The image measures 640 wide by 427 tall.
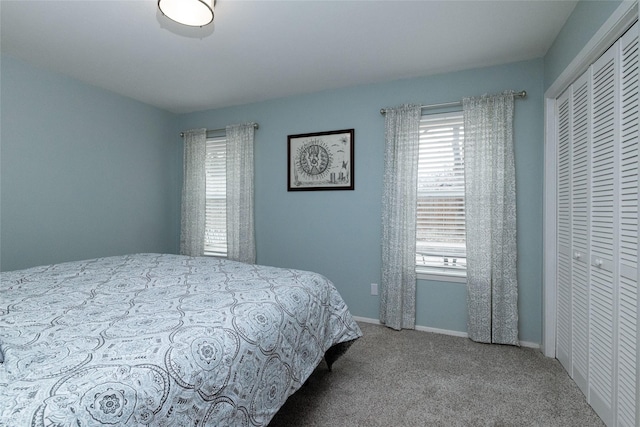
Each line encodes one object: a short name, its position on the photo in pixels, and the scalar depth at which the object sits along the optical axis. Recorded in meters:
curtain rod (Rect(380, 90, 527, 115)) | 2.94
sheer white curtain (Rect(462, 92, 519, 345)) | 2.74
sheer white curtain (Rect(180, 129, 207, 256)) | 4.08
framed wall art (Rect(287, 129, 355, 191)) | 3.39
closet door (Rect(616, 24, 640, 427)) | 1.45
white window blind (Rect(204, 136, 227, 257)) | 4.04
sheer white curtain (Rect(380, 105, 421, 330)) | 3.06
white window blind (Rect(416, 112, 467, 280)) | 2.97
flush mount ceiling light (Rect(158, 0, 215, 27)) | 1.82
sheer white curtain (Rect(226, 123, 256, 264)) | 3.81
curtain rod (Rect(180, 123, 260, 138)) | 3.81
